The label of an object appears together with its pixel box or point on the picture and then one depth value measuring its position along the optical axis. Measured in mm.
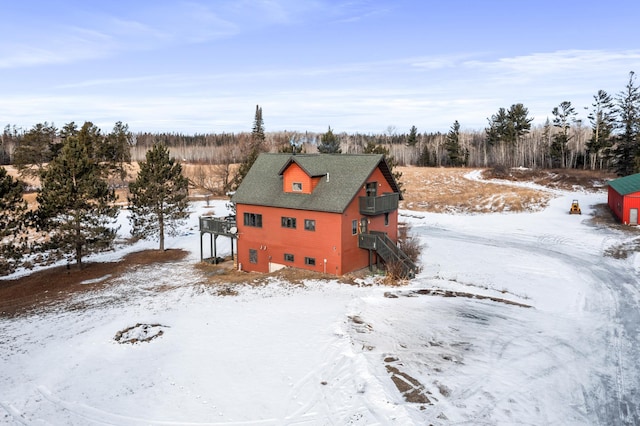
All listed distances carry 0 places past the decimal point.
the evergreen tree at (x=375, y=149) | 50219
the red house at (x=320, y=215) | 30172
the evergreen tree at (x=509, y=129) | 109250
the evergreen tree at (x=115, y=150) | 71250
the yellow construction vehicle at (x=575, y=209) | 55097
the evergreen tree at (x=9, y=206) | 29891
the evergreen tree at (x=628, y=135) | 72056
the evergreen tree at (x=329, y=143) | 53375
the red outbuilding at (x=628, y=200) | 46656
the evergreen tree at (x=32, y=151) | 72188
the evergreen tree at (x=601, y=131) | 85812
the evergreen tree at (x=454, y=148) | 116438
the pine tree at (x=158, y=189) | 40031
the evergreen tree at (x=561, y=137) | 95938
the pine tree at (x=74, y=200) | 32844
